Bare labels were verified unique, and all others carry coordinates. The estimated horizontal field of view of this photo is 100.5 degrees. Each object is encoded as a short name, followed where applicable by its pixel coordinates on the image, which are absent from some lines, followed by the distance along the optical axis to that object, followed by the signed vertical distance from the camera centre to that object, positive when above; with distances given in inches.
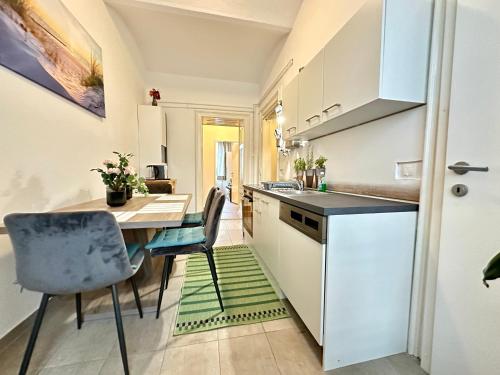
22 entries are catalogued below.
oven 106.0 -21.0
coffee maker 142.8 -0.1
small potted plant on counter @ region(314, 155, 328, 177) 82.3 +3.2
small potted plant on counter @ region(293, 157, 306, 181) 94.7 +2.6
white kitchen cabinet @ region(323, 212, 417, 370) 41.1 -23.1
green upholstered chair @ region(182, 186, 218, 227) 81.0 -20.0
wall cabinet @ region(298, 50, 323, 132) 63.8 +26.4
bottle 80.5 -4.6
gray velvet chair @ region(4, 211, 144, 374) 34.8 -14.9
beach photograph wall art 47.5 +33.7
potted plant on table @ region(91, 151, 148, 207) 60.4 -2.9
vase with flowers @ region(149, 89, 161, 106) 143.9 +52.5
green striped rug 56.8 -40.5
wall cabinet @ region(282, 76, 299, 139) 82.4 +27.7
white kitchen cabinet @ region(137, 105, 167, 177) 140.3 +23.8
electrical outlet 45.8 +0.9
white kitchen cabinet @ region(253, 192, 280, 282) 67.0 -21.8
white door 33.1 -5.9
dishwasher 41.5 -20.8
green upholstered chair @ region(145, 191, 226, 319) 56.7 -20.2
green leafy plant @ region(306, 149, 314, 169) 91.7 +5.8
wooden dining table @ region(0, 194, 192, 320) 45.1 -11.3
